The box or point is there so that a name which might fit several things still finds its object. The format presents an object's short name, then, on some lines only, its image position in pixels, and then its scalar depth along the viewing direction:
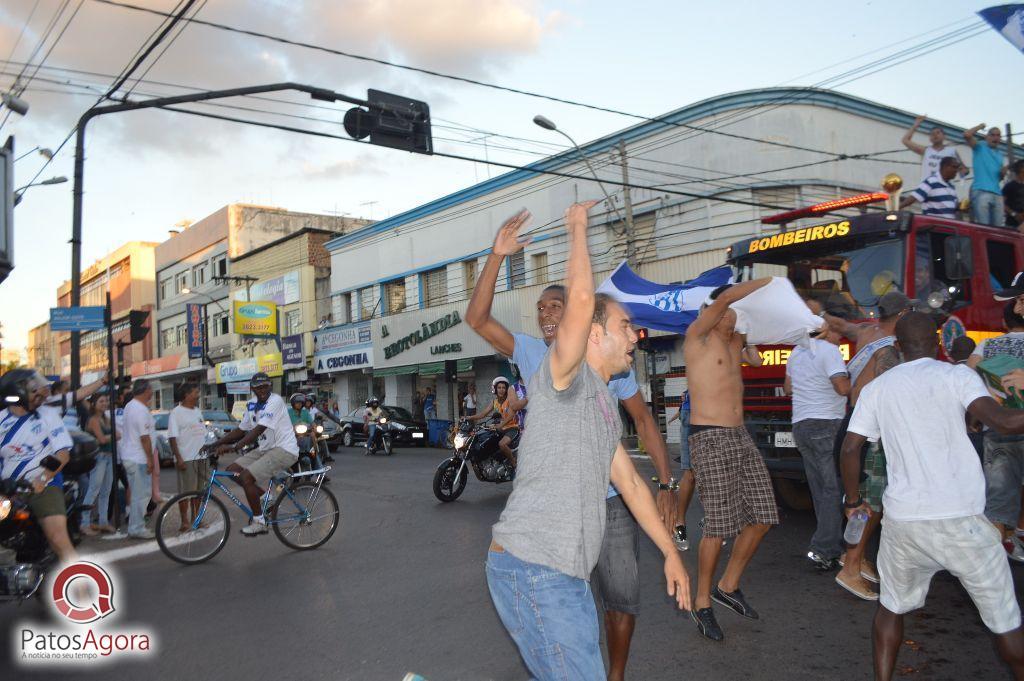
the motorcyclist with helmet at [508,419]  11.09
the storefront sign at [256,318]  36.25
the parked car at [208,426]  18.59
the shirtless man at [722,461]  4.89
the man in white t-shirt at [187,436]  9.38
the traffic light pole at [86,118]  10.55
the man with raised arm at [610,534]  3.71
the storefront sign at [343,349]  33.19
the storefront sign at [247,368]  37.19
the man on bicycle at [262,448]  7.97
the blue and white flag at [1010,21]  6.07
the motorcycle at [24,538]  5.32
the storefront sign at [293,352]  37.28
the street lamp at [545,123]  17.81
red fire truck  7.76
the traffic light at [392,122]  11.05
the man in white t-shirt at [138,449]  9.38
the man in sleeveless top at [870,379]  5.41
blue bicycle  7.68
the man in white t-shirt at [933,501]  3.29
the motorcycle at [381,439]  21.78
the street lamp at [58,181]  21.30
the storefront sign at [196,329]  47.50
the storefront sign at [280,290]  39.12
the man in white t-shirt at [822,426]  6.07
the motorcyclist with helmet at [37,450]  5.78
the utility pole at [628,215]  19.64
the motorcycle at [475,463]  11.25
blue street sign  11.45
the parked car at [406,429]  23.52
